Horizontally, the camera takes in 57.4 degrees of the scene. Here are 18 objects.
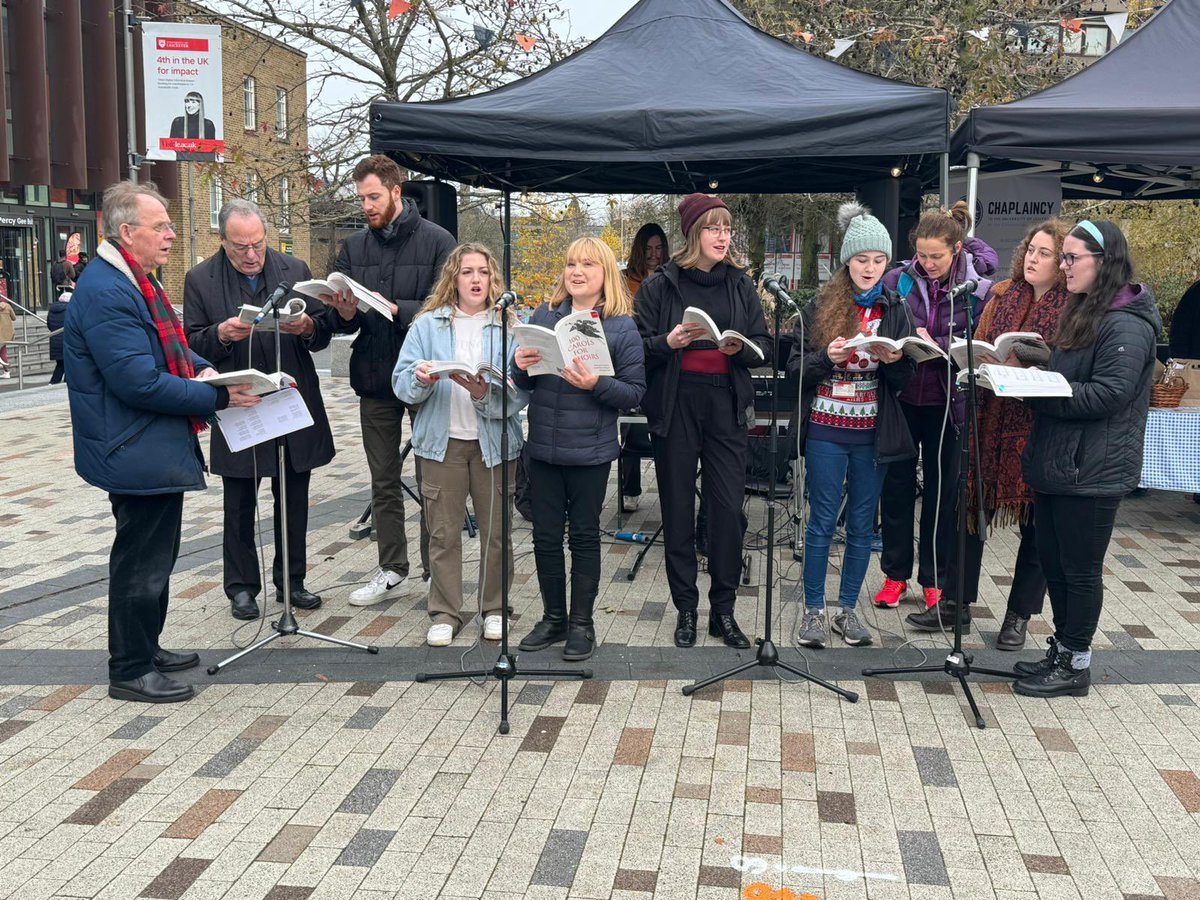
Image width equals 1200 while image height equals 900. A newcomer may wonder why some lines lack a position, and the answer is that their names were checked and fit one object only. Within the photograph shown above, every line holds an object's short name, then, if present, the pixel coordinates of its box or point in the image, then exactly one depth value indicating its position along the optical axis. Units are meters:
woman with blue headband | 4.20
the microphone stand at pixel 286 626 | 4.96
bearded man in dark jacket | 5.46
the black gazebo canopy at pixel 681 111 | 5.94
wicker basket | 7.05
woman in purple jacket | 5.11
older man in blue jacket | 4.09
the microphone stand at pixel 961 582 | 4.30
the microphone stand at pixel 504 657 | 4.21
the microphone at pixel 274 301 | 4.50
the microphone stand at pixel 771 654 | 4.31
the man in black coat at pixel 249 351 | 5.17
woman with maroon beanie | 4.93
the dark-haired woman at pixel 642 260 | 7.37
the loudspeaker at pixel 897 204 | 6.93
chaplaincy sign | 9.53
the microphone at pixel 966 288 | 4.20
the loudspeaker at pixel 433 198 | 7.22
